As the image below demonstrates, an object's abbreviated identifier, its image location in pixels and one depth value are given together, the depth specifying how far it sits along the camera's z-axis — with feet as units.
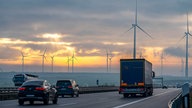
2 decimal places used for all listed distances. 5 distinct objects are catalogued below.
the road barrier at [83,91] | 153.38
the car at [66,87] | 181.12
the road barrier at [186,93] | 66.74
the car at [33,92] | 116.88
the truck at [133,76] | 179.32
